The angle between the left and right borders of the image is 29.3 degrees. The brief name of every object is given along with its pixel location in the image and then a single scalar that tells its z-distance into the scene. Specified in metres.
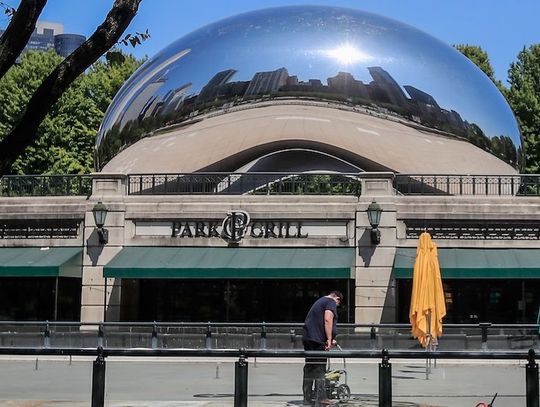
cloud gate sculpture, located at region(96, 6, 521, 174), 30.23
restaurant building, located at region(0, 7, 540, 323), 26.77
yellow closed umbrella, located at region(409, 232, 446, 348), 20.95
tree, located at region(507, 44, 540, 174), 54.16
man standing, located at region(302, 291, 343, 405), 14.57
